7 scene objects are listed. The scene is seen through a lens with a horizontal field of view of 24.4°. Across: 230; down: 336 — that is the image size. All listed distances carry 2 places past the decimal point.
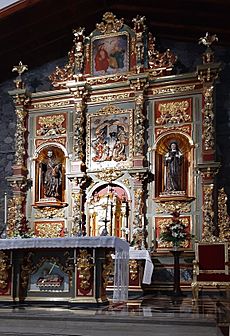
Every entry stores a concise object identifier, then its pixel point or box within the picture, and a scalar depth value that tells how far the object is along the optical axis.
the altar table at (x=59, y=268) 6.99
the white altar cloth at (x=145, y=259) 10.02
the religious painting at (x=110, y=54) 11.86
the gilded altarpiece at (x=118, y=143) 10.89
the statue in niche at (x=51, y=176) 11.79
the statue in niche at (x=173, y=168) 10.92
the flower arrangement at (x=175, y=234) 10.00
